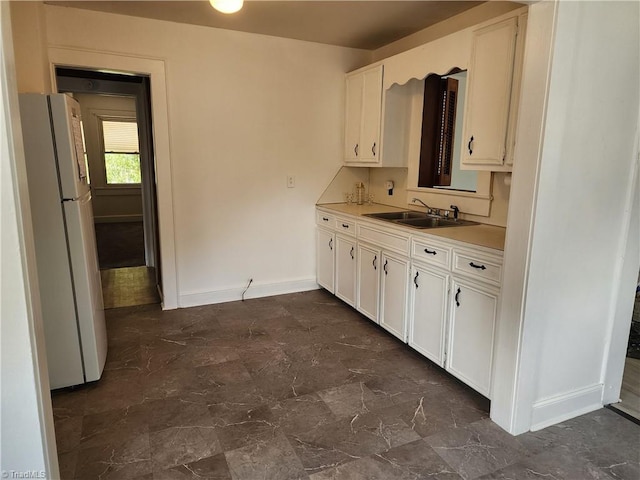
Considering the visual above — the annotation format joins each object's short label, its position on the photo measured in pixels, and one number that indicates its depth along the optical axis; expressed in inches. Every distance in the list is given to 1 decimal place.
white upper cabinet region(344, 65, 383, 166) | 141.7
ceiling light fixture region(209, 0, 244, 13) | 83.4
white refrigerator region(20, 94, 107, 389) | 84.0
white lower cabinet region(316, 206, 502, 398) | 88.4
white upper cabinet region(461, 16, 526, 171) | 90.8
